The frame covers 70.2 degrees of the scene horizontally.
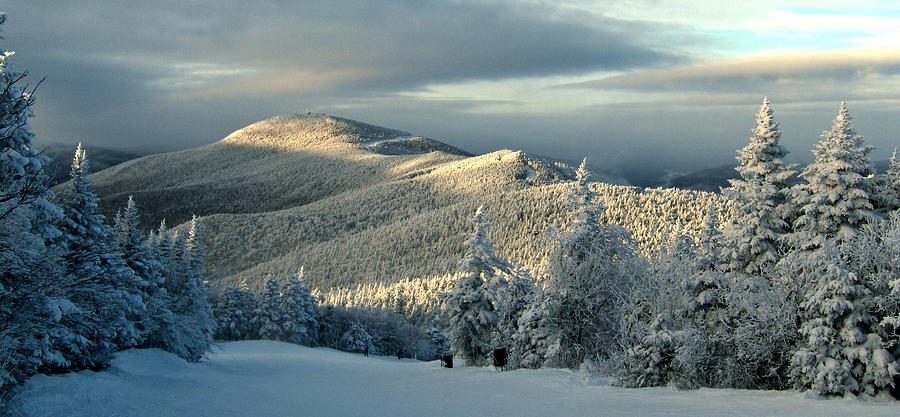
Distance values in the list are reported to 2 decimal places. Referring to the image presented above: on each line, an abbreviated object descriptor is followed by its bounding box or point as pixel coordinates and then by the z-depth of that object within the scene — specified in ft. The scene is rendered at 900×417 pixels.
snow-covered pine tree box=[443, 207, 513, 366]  108.99
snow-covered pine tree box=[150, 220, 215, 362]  97.81
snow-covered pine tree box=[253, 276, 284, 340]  212.64
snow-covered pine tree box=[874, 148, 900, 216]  74.69
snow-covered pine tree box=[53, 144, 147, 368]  50.29
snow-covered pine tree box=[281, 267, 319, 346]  213.87
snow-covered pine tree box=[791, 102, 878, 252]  70.33
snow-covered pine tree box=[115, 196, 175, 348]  87.25
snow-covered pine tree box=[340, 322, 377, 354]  255.29
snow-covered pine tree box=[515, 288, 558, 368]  78.84
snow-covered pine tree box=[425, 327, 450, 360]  273.72
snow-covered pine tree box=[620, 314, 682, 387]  54.60
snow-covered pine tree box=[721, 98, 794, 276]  73.00
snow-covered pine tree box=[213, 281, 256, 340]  224.33
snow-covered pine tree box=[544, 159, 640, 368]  79.46
